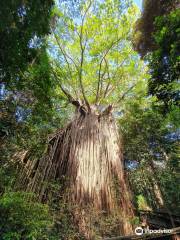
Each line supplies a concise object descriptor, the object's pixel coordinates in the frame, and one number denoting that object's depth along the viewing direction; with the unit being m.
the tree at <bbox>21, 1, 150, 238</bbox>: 4.11
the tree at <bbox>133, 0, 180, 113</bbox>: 3.66
